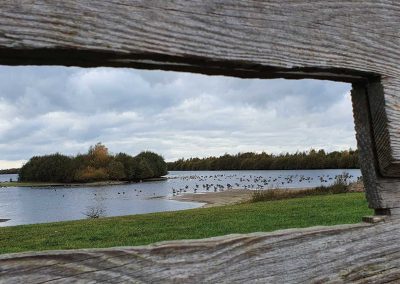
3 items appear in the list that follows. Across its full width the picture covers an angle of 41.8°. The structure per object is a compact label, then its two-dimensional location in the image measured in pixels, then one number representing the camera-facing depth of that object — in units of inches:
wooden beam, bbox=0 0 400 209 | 43.8
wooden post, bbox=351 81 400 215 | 61.6
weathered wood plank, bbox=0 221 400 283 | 45.2
